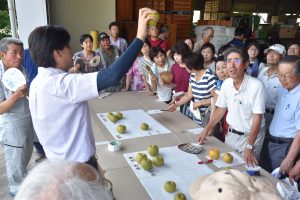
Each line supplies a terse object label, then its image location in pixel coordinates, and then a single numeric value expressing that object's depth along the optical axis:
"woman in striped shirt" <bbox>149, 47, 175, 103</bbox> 3.67
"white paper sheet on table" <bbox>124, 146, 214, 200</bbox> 1.72
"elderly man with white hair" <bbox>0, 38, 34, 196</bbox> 2.50
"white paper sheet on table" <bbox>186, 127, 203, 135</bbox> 2.62
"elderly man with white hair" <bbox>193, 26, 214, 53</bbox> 5.47
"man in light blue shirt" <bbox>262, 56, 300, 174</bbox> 2.15
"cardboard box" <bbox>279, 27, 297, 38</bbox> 12.16
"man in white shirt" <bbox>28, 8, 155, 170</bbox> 1.37
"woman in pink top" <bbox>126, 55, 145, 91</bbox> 4.15
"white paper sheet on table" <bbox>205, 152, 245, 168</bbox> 2.01
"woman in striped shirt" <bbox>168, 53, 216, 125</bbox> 3.02
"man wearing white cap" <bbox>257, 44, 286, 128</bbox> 3.06
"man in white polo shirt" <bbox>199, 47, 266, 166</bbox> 2.25
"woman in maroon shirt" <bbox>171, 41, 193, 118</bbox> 3.60
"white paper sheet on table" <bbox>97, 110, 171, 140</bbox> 2.54
